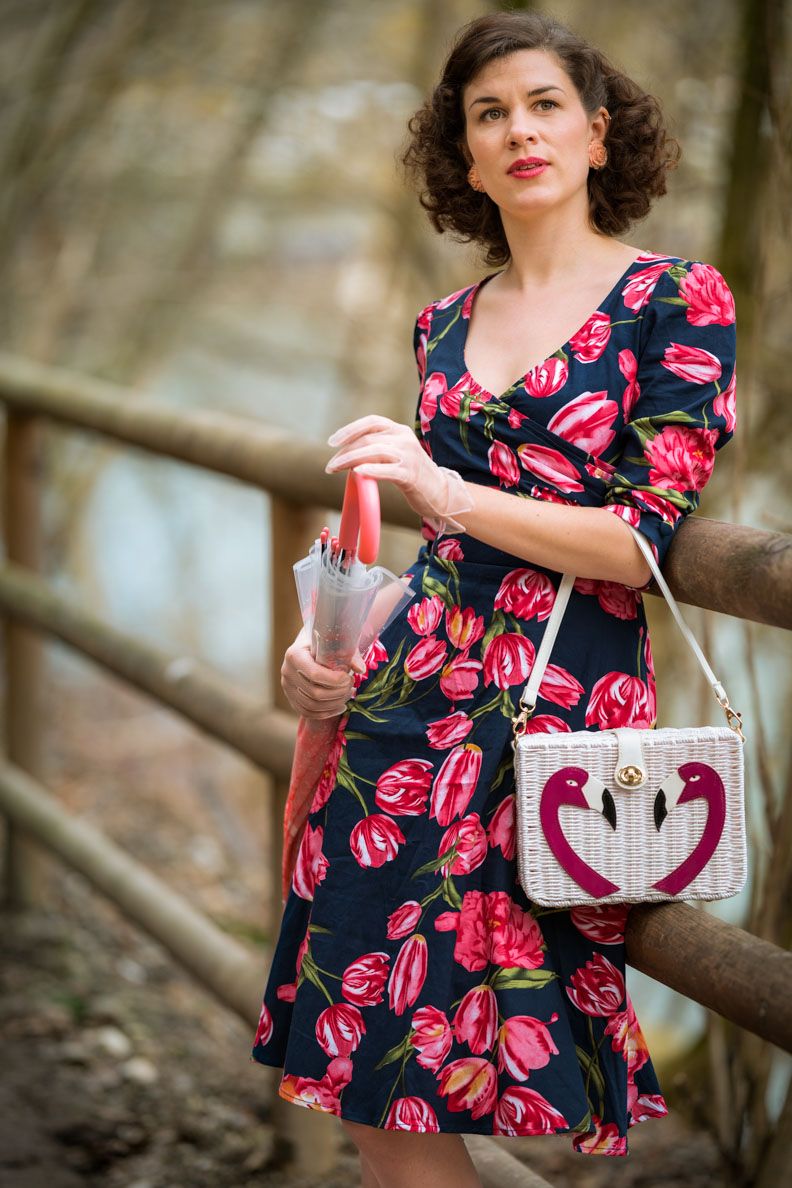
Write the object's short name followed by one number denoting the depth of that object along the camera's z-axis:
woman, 5.57
